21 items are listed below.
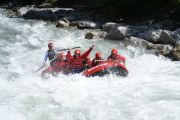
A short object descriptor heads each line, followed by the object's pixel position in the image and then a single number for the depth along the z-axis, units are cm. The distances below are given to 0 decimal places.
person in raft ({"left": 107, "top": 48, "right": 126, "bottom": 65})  1560
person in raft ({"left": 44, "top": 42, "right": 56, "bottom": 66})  1658
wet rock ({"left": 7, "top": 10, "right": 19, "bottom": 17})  3028
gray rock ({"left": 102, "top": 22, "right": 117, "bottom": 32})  2296
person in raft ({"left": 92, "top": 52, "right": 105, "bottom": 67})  1549
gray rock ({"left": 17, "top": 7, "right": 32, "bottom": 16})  3046
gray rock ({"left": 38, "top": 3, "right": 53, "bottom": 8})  3160
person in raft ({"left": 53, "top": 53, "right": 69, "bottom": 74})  1563
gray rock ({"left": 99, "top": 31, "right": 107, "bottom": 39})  2173
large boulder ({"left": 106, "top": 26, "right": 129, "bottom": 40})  2119
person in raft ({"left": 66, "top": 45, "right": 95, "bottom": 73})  1558
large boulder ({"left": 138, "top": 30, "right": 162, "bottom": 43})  2010
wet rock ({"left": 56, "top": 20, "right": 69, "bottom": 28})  2475
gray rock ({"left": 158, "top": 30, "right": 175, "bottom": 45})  1952
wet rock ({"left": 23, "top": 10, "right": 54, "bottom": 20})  2795
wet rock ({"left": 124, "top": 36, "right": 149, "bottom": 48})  1992
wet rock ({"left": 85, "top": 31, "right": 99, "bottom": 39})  2170
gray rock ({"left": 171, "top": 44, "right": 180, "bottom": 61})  1769
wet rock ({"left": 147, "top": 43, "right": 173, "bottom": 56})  1863
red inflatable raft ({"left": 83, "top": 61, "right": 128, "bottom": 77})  1515
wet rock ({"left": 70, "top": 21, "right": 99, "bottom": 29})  2425
